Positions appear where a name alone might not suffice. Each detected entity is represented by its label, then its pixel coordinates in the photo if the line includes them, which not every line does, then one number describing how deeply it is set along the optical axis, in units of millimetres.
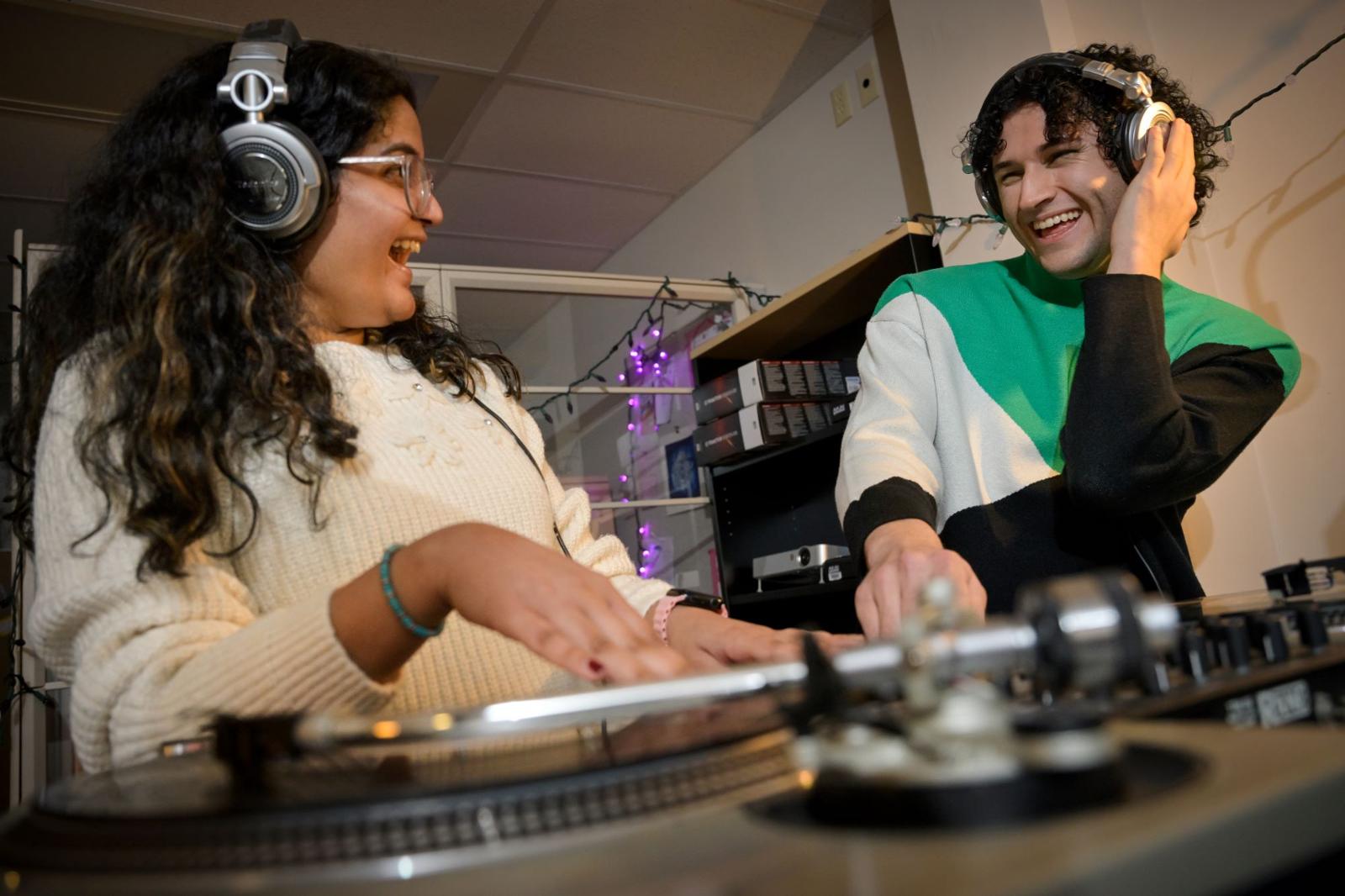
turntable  246
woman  591
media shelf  2518
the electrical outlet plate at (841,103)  2975
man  1051
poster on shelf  3277
